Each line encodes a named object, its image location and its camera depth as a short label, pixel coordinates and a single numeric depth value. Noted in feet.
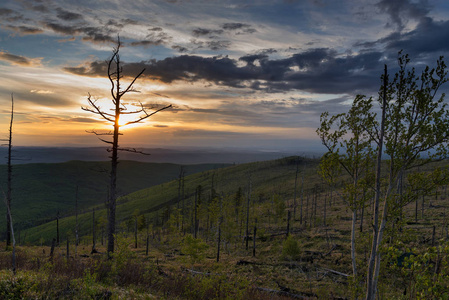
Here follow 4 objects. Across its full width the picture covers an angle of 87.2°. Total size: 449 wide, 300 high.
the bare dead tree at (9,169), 101.33
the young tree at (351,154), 51.62
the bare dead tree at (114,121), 57.62
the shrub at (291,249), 113.70
